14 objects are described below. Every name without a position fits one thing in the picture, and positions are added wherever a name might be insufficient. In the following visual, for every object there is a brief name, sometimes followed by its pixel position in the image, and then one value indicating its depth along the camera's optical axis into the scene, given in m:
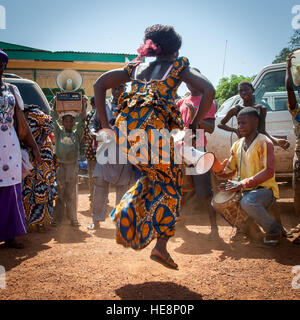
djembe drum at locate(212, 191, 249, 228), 3.53
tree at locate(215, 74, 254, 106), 22.28
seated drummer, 3.41
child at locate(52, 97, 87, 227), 4.69
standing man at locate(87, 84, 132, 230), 4.44
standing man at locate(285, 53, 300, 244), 3.98
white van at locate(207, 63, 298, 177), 5.32
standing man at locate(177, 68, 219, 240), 3.97
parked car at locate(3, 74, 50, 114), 5.32
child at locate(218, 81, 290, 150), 4.26
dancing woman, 2.31
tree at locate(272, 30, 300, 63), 14.96
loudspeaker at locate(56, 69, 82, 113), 5.12
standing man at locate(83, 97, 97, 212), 5.20
